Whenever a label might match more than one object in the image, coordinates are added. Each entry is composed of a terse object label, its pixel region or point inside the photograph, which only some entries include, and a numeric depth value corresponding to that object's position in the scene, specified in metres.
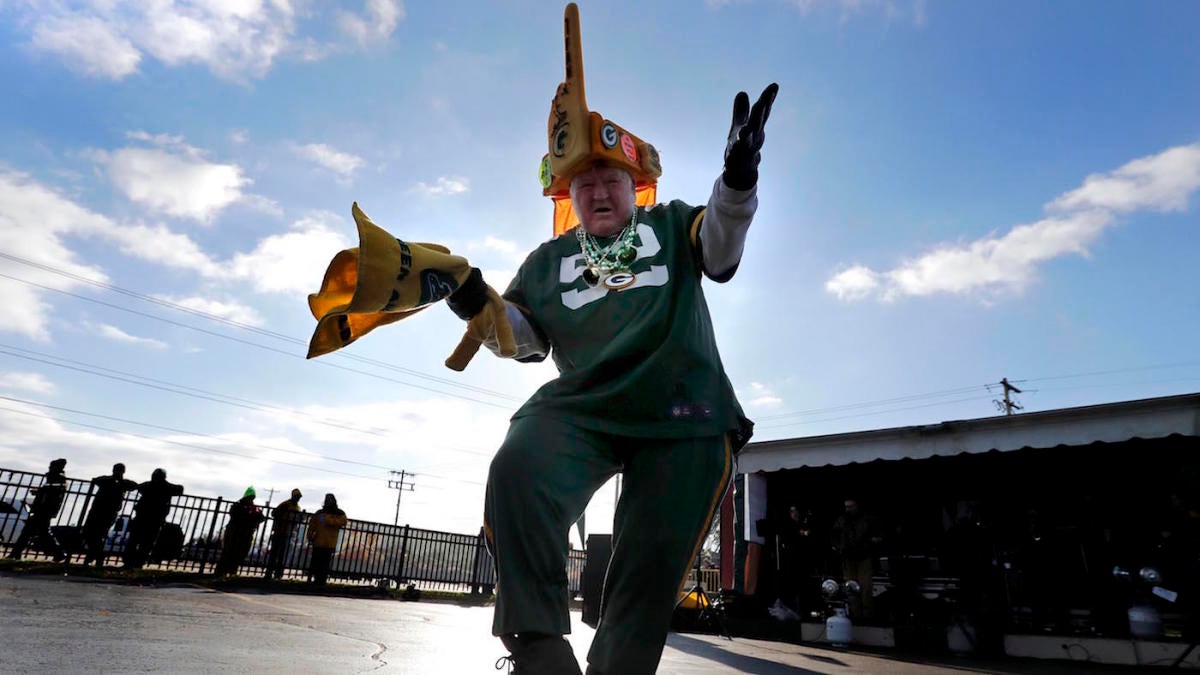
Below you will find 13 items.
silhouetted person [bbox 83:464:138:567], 9.59
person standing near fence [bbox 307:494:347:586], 11.68
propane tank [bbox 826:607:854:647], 8.32
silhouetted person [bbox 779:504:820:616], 10.12
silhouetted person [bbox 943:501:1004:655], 7.79
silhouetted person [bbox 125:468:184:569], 10.12
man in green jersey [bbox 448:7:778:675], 1.53
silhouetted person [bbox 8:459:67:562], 9.87
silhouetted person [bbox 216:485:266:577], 11.71
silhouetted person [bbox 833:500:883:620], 8.98
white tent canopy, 6.74
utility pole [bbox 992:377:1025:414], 38.66
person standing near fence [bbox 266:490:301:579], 12.25
